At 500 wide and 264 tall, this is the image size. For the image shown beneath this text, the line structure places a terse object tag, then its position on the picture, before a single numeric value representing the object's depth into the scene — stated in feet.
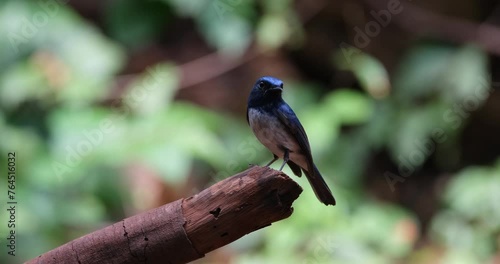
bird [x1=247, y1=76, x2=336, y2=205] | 16.58
